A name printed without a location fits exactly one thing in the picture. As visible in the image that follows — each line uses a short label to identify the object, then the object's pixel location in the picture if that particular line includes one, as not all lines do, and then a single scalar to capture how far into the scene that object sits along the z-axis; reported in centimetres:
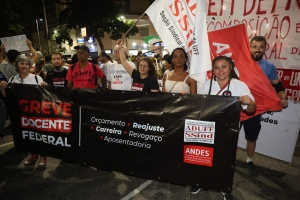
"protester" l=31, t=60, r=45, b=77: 615
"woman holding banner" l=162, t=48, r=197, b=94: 342
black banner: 255
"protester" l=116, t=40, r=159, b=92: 360
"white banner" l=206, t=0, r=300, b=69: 360
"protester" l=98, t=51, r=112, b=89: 615
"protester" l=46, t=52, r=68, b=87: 516
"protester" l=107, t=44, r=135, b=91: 467
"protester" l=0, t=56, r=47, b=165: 383
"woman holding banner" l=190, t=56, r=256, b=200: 275
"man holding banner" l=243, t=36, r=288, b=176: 341
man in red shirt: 443
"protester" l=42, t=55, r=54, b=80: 585
